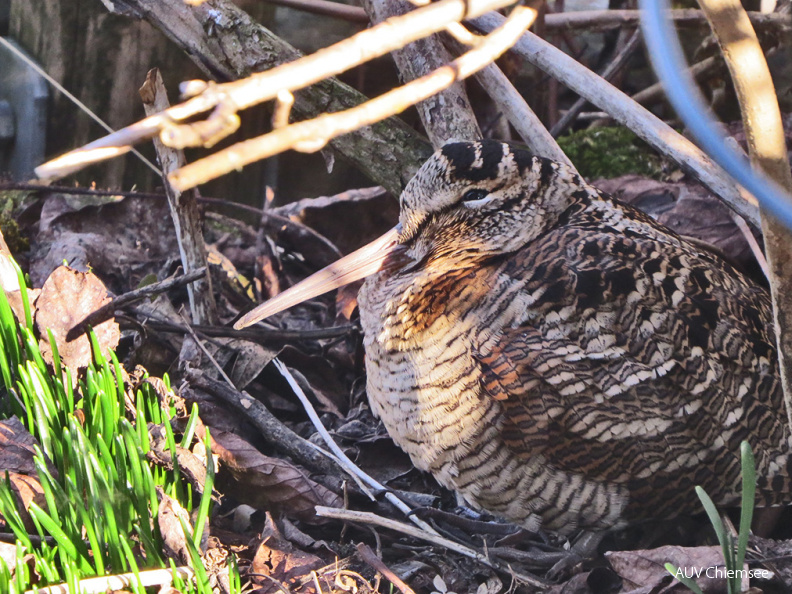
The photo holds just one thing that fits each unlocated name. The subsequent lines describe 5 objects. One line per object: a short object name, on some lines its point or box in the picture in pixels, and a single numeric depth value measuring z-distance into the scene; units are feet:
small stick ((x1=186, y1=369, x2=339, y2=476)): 17.40
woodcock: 14.43
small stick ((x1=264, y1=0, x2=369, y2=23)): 21.09
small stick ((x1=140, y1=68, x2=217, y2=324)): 17.85
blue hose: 6.44
